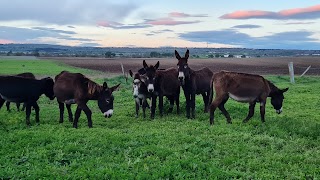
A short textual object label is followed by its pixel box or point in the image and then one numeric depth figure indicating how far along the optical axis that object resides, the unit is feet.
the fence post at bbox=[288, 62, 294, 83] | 93.34
